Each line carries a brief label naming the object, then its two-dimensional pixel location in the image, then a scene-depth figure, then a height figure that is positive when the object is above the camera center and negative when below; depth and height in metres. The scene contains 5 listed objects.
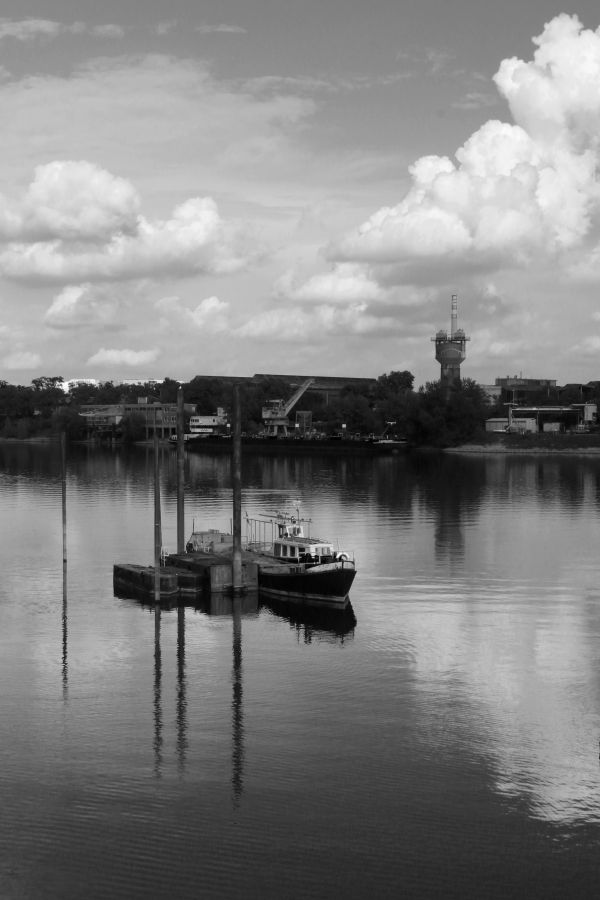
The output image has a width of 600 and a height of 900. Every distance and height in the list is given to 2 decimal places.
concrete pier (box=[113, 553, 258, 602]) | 55.62 -8.45
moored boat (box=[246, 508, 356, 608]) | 53.84 -7.87
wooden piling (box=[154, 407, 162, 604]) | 52.91 -5.48
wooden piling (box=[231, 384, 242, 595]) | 54.53 -3.50
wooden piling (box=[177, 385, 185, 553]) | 62.88 -3.99
